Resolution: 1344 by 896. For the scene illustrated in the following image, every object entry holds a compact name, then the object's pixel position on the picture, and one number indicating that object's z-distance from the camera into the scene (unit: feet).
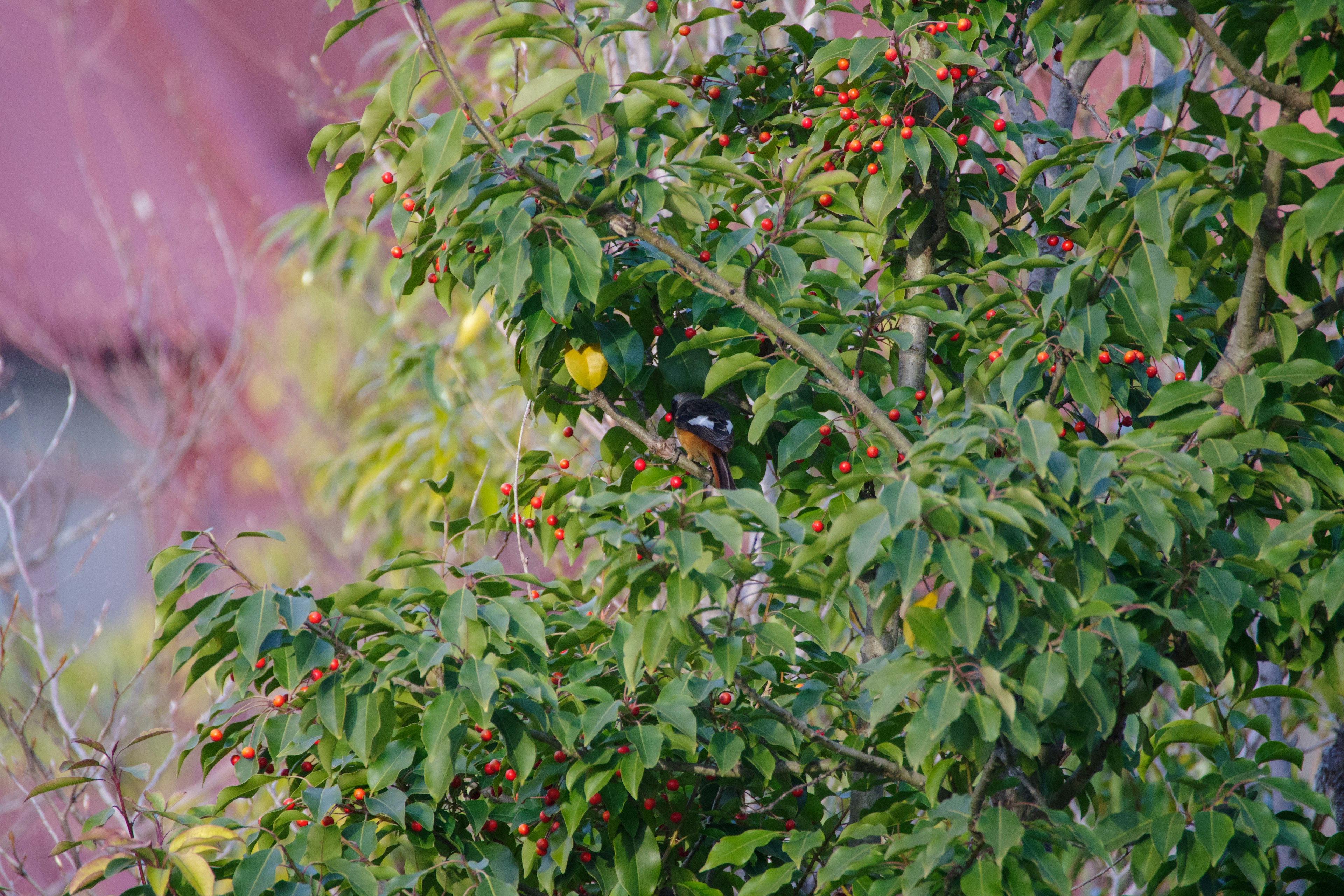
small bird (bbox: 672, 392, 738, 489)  54.76
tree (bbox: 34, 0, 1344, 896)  53.68
